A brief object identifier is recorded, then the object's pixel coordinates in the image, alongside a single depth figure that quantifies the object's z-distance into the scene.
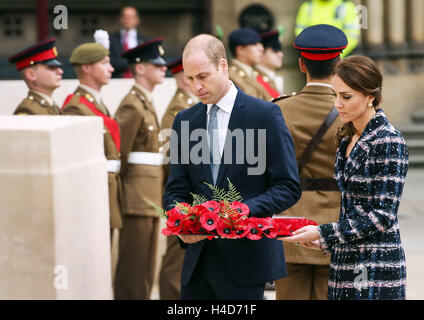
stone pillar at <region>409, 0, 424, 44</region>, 14.70
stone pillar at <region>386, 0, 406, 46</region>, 14.68
